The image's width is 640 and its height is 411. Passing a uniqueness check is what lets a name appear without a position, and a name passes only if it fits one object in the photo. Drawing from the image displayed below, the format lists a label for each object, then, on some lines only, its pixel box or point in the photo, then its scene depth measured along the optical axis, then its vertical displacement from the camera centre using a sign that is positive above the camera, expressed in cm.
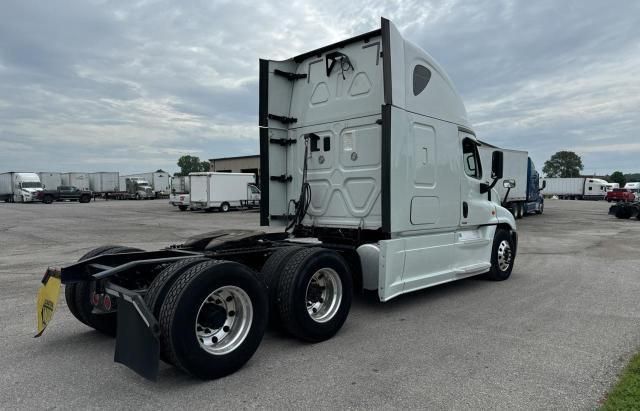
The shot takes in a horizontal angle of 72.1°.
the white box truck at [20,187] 4278 +32
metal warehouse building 5556 +337
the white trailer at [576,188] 6094 +5
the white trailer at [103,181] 5397 +110
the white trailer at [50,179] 4891 +123
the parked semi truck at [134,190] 5431 -2
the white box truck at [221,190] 2930 -4
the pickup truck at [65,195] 4284 -48
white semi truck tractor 358 -57
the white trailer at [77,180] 5106 +118
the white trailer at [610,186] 5923 +31
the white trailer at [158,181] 5831 +116
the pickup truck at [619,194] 4600 -67
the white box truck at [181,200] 3059 -73
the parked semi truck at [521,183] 2390 +35
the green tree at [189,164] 12800 +758
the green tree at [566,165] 11800 +639
